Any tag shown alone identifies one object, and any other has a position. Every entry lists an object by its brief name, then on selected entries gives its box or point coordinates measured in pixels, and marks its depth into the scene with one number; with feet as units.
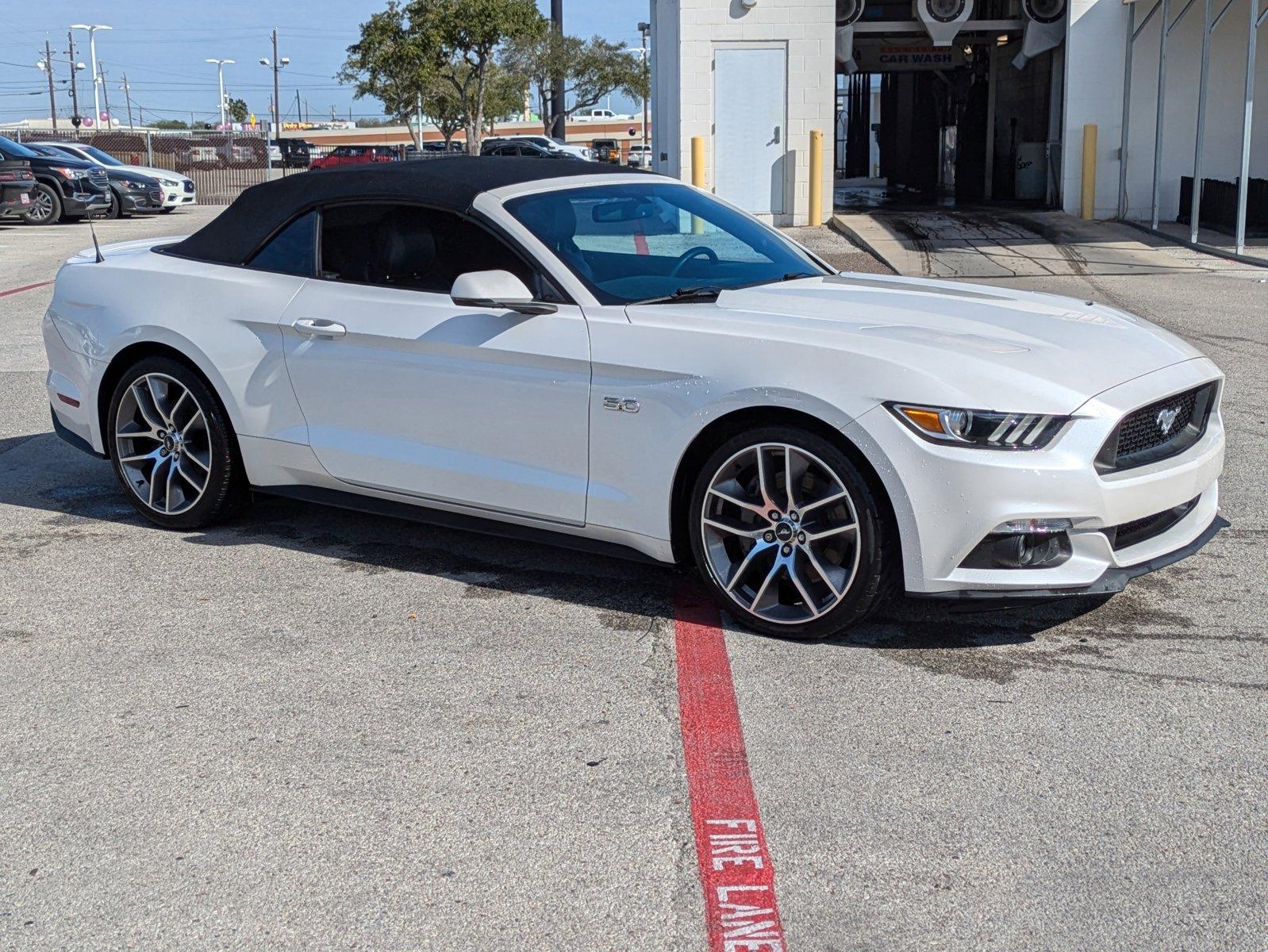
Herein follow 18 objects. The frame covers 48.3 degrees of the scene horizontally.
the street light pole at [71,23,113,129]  299.85
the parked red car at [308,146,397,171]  169.68
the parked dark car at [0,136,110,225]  89.20
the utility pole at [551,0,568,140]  234.99
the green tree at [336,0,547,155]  169.07
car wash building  71.10
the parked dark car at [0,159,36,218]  85.97
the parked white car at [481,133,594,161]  158.71
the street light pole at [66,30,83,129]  209.13
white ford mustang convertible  13.70
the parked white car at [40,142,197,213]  100.63
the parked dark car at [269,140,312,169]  138.92
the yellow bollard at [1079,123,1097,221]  71.67
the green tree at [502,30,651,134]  253.85
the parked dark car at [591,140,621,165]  186.27
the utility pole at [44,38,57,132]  341.00
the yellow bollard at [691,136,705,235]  75.20
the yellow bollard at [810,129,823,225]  73.82
